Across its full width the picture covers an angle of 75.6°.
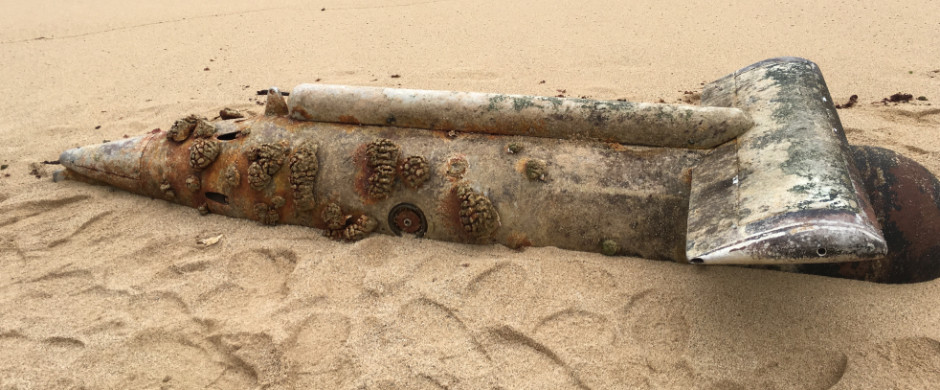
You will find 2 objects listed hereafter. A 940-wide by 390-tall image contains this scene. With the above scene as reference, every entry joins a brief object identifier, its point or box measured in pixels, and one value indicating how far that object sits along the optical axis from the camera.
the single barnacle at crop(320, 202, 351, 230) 3.21
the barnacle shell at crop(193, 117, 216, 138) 3.49
